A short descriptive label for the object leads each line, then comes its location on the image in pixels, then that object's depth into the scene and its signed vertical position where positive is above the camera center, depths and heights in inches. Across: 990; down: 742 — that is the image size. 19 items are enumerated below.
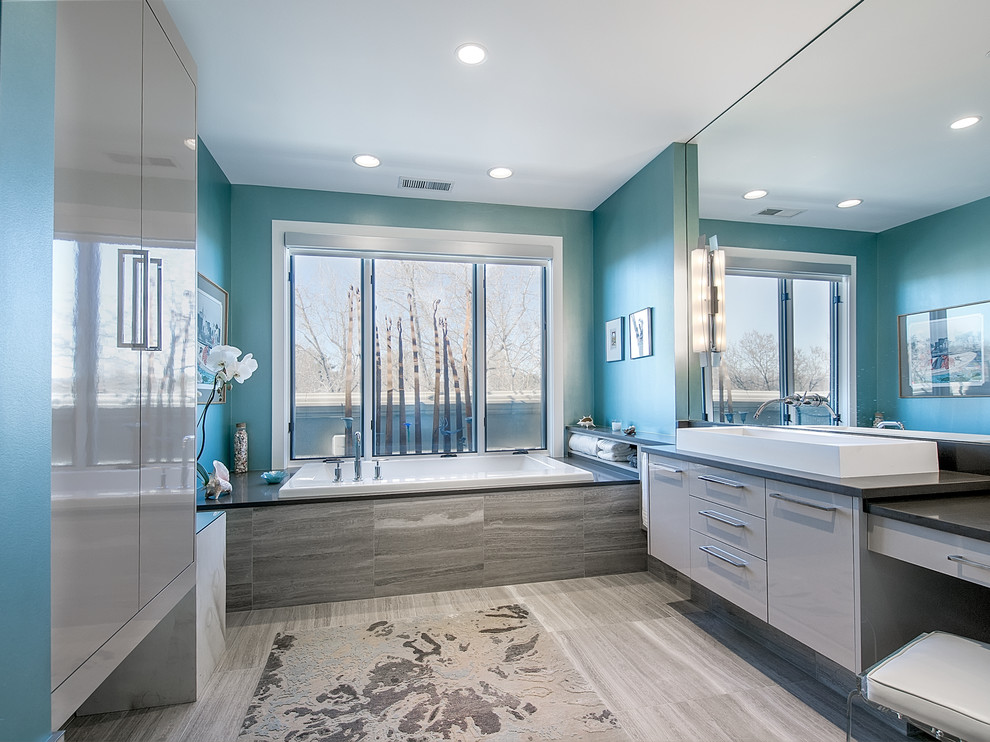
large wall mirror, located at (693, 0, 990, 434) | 73.8 +34.5
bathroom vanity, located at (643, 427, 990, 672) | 60.0 -20.0
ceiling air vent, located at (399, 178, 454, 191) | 151.9 +56.6
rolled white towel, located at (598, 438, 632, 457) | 145.5 -17.4
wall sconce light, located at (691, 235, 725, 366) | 120.5 +18.6
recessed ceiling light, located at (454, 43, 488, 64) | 93.4 +57.5
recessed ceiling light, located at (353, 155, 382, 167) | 136.1 +56.6
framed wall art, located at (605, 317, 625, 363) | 158.4 +12.5
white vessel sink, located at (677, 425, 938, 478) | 72.9 -10.4
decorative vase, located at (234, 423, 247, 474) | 147.9 -18.0
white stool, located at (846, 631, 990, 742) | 44.7 -26.9
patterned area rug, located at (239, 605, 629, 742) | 71.8 -45.6
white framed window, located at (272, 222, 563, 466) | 160.1 +13.1
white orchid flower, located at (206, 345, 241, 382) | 110.5 +5.1
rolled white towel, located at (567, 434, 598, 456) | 157.2 -18.3
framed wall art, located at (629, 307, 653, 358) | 140.9 +13.2
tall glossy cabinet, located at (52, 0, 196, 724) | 43.0 +4.9
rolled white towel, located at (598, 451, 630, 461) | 145.5 -19.6
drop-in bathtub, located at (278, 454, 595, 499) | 119.0 -23.4
